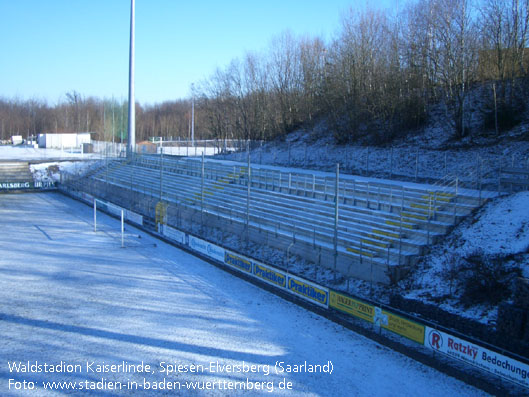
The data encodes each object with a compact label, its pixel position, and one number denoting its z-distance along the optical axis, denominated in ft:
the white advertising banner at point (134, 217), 81.86
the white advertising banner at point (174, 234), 68.18
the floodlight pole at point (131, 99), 123.44
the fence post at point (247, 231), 65.08
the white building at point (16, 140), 322.34
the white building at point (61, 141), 260.21
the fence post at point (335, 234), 47.37
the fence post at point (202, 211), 76.44
